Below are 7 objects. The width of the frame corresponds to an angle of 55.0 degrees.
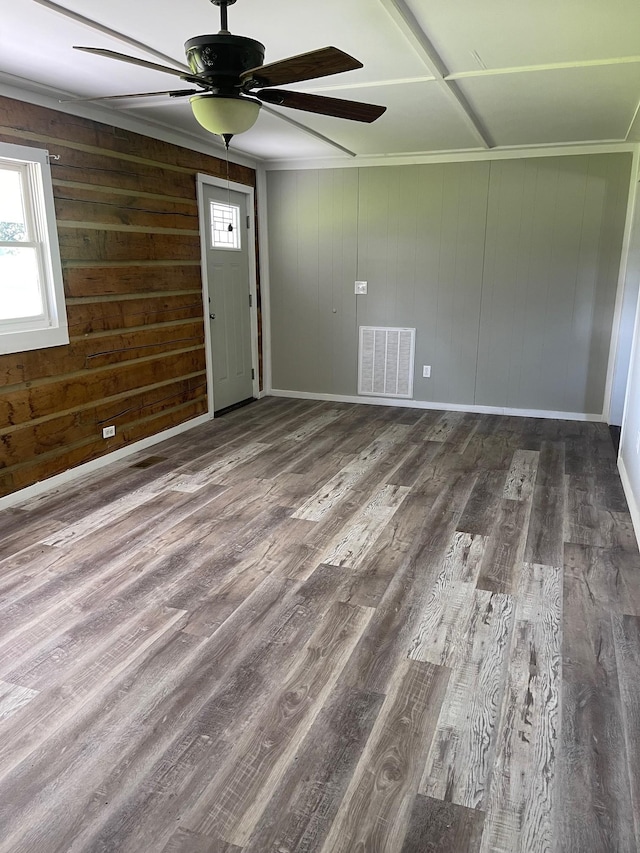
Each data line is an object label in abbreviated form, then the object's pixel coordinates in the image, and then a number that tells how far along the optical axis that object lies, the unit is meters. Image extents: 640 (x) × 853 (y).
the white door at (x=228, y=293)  5.66
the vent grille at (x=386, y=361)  6.21
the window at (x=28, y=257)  3.64
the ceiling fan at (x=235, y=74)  2.04
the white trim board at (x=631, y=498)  3.38
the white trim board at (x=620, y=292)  5.07
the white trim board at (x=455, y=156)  5.14
